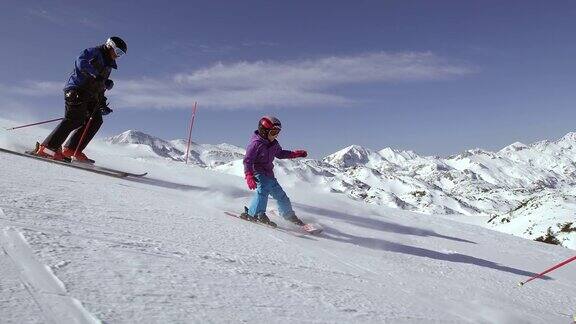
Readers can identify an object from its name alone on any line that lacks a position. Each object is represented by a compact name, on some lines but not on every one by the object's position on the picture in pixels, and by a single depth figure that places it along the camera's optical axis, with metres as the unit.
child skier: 7.69
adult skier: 9.67
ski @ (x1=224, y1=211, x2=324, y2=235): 7.06
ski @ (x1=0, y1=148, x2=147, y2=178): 9.01
